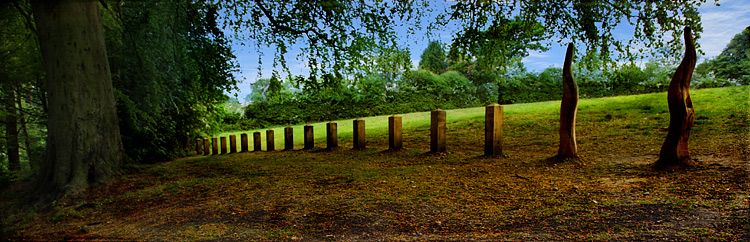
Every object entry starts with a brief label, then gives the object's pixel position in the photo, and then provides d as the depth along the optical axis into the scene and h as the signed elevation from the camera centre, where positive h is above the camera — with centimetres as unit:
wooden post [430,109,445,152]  753 -60
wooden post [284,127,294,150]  1122 -101
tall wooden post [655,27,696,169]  512 -25
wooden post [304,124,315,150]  1070 -97
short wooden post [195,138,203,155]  1428 -149
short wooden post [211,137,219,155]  1430 -146
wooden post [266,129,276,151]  1173 -110
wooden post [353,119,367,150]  938 -79
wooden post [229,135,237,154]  1303 -132
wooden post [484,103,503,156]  677 -55
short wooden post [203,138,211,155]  1438 -154
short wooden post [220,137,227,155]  1371 -141
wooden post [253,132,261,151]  1229 -117
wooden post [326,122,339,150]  998 -85
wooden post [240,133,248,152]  1260 -124
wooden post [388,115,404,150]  843 -71
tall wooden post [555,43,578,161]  606 -31
